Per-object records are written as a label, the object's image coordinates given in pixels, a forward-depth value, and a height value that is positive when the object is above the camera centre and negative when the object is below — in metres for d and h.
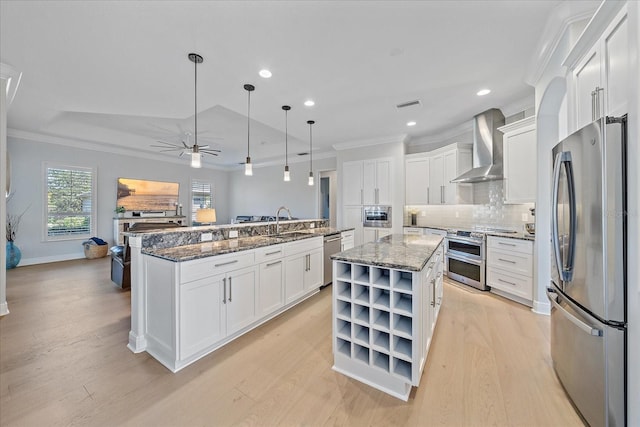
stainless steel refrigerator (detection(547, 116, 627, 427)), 1.21 -0.27
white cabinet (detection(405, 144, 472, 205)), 4.41 +0.76
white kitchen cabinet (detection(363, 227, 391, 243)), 5.41 -0.41
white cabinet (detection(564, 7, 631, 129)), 1.26 +0.85
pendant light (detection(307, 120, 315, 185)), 4.34 +1.68
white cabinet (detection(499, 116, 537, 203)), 3.17 +0.73
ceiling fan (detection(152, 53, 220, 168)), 2.42 +1.55
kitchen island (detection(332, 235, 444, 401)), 1.61 -0.74
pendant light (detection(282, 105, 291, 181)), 3.76 +1.64
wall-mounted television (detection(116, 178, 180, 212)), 6.55 +0.55
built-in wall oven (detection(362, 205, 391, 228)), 5.38 -0.03
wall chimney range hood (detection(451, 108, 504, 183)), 3.85 +1.09
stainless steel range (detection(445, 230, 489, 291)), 3.61 -0.67
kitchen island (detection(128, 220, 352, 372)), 1.88 -0.66
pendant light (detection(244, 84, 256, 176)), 3.05 +1.58
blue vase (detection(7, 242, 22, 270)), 4.71 -0.81
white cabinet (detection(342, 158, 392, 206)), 5.39 +0.74
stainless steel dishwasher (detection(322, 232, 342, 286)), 3.68 -0.55
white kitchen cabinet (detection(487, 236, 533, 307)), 3.05 -0.70
